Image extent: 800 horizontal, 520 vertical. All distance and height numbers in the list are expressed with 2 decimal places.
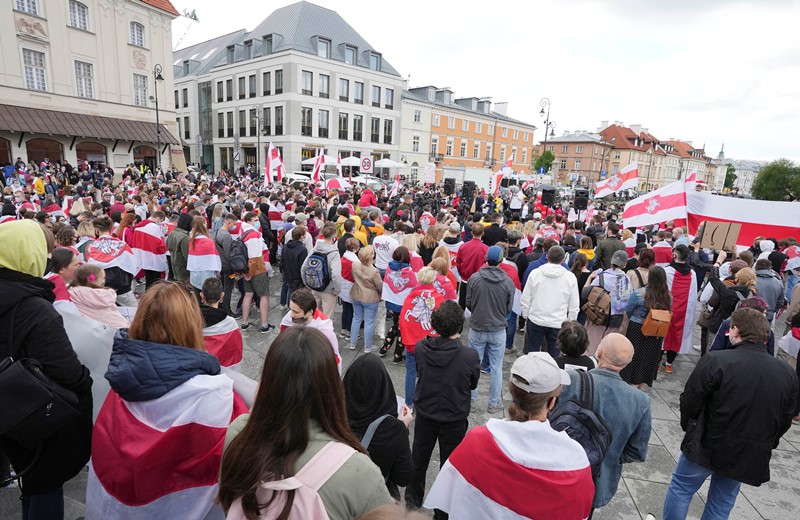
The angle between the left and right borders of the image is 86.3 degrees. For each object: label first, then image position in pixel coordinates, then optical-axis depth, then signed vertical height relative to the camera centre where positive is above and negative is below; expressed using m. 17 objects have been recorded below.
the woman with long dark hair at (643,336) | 5.16 -1.76
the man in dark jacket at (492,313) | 4.92 -1.49
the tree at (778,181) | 53.22 +2.22
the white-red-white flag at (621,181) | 12.38 +0.26
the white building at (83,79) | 23.00 +4.75
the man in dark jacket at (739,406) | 2.87 -1.42
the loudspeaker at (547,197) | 18.66 -0.50
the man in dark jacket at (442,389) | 3.28 -1.59
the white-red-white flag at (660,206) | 7.82 -0.27
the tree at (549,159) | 46.44 +2.91
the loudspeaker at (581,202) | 13.62 -0.46
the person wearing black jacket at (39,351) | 2.26 -1.02
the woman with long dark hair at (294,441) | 1.45 -0.97
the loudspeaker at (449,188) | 24.14 -0.44
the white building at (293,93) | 39.53 +7.73
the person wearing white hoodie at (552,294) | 5.26 -1.33
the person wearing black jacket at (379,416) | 2.34 -1.33
